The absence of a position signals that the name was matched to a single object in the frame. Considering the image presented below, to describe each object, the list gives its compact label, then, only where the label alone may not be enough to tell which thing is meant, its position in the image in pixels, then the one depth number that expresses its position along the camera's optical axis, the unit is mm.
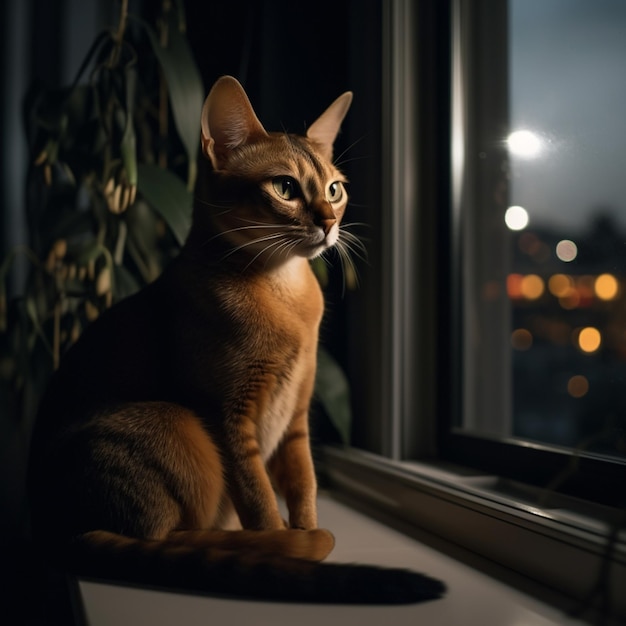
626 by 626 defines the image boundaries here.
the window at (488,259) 883
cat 705
